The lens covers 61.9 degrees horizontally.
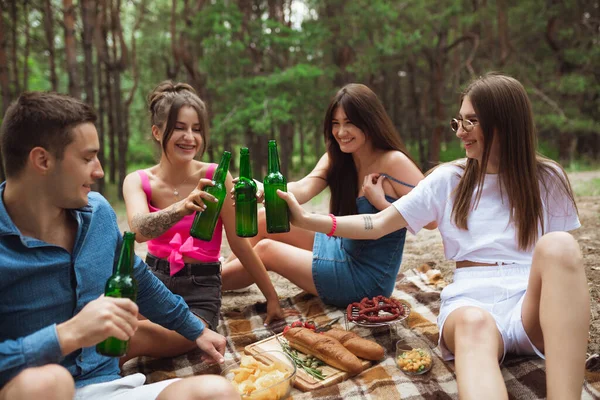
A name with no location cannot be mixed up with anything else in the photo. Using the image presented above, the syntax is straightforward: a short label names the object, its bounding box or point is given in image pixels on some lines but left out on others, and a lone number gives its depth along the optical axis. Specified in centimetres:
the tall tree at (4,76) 948
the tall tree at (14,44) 1099
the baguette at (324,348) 274
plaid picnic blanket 254
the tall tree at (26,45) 1153
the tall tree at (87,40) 978
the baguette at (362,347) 285
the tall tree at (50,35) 1114
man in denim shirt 178
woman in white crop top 231
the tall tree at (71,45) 881
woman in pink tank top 317
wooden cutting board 265
